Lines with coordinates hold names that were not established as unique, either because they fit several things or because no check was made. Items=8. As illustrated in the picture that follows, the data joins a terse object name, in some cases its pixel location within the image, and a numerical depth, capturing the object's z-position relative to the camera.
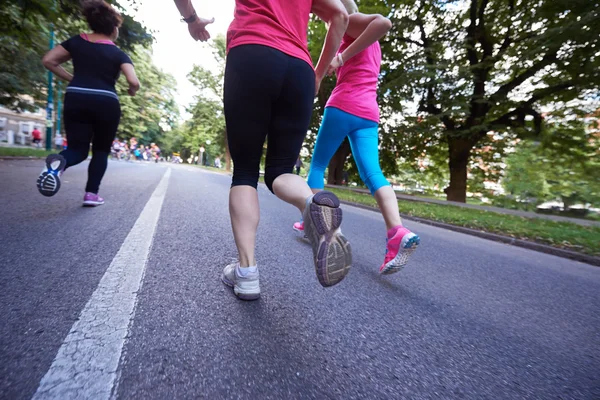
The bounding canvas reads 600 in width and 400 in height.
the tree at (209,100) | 31.52
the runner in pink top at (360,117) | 2.05
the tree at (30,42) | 4.39
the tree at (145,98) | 25.25
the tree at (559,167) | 11.81
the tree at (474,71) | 9.74
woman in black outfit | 2.73
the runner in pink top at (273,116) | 1.24
